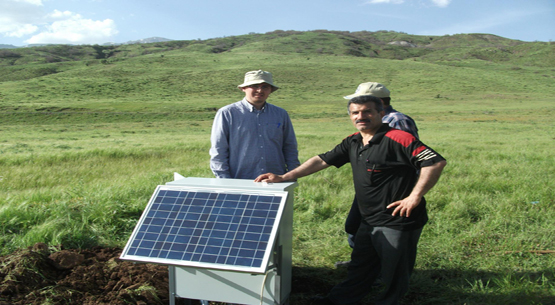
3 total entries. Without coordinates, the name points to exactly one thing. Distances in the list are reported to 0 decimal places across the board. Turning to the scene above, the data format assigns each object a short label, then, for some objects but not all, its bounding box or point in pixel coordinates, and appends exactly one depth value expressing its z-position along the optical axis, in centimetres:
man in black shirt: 347
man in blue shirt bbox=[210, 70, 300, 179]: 469
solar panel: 300
